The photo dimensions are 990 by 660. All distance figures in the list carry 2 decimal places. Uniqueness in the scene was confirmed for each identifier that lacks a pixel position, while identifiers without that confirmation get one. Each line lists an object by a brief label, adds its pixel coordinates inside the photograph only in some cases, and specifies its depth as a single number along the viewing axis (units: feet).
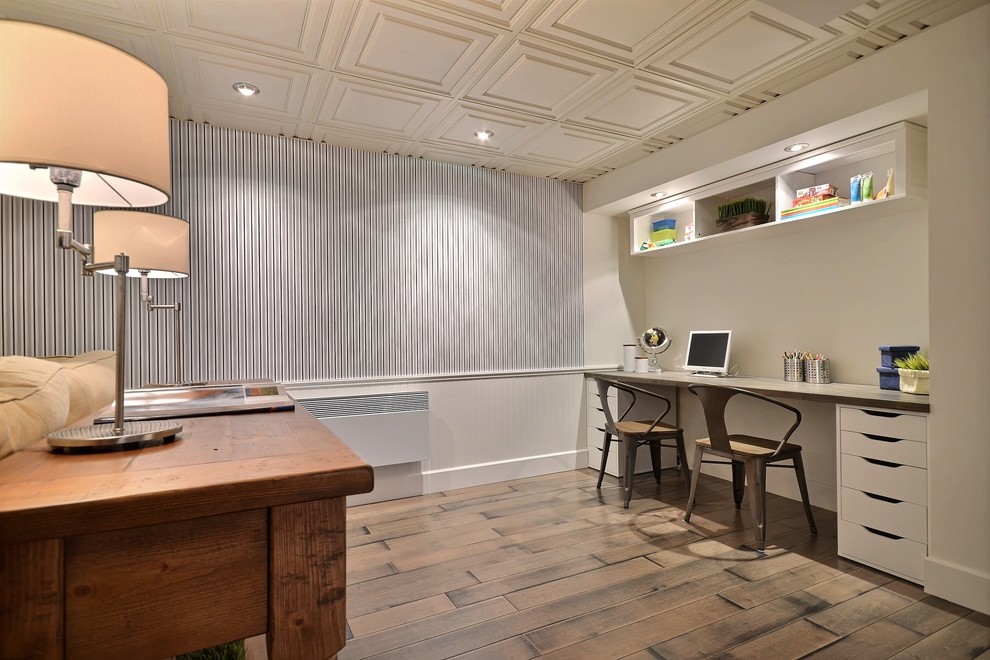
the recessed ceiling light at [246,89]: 9.03
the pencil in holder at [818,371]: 10.61
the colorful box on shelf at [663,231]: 13.93
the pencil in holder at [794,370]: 11.03
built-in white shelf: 8.62
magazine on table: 4.57
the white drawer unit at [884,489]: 7.50
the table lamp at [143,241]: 6.95
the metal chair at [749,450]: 8.84
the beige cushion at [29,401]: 2.98
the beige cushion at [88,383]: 4.95
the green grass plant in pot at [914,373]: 8.13
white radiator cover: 11.48
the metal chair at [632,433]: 11.39
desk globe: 14.67
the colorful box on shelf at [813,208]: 9.77
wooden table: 2.00
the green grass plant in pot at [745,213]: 11.36
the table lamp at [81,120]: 2.68
